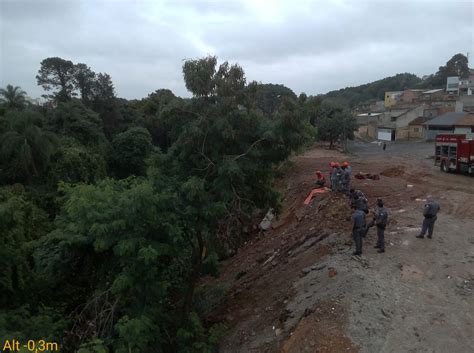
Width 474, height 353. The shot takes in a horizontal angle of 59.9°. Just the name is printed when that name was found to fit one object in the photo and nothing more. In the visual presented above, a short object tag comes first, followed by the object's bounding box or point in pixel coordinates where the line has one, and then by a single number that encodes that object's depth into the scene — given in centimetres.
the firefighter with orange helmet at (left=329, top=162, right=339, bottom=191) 1900
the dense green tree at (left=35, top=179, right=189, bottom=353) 972
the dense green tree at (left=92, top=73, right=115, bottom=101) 4825
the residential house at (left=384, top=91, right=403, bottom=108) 9338
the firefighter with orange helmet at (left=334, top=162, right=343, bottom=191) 1886
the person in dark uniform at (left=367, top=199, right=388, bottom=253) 1184
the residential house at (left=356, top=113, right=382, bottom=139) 6901
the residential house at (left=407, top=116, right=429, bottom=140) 5750
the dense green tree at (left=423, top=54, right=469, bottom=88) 10471
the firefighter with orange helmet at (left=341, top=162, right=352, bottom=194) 1857
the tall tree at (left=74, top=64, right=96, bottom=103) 4847
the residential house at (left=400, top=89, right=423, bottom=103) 8475
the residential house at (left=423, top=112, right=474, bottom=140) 4341
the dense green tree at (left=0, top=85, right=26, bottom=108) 3327
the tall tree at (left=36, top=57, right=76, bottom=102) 4809
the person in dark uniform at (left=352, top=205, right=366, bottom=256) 1181
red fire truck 2430
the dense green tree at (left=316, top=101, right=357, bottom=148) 4616
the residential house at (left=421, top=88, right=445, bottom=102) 7538
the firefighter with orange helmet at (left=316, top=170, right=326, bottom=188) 2232
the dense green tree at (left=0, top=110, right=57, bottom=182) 2530
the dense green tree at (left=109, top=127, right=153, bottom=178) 4025
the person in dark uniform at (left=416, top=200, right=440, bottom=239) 1271
